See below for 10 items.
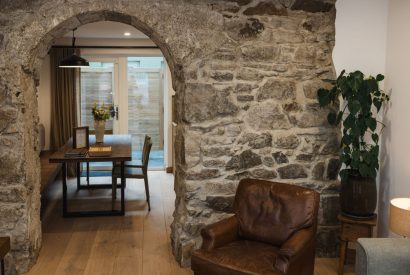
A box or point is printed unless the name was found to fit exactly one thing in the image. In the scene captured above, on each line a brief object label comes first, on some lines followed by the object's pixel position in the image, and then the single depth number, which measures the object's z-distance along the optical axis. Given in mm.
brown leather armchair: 2793
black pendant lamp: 5883
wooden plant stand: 3504
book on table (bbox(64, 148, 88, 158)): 4829
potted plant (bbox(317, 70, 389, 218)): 3496
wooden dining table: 4770
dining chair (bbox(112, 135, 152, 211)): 5484
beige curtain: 7125
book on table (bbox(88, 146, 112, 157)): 4879
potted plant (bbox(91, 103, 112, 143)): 5688
